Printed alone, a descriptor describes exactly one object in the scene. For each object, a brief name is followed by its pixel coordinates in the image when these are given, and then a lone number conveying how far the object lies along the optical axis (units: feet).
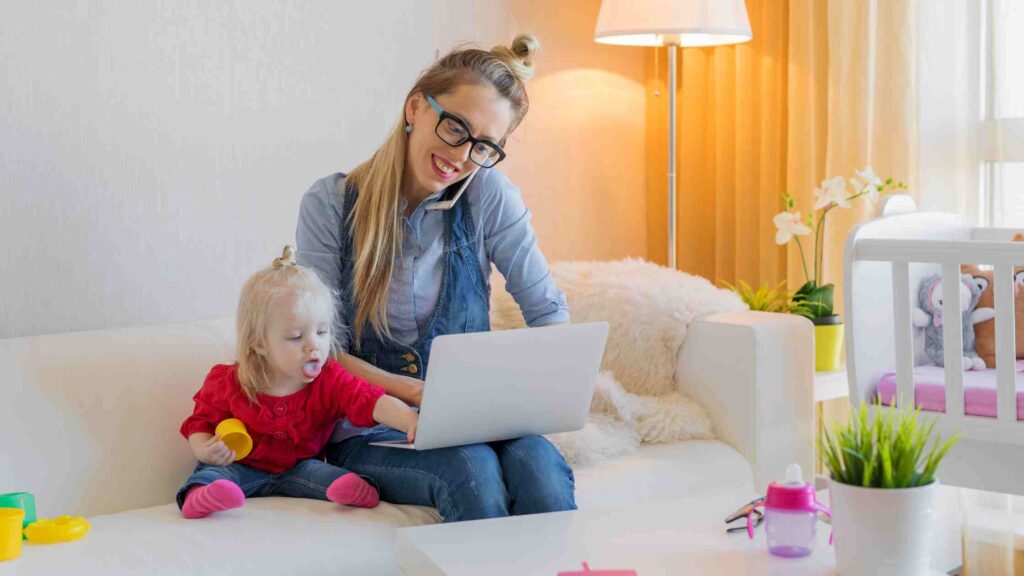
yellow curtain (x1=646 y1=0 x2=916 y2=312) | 8.98
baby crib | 6.64
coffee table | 4.37
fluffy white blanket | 7.32
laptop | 5.23
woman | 6.27
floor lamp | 8.89
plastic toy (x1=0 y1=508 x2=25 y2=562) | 5.00
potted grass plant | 3.96
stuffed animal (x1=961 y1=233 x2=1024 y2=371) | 7.27
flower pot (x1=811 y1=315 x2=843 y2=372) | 8.62
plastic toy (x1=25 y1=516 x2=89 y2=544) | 5.28
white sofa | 5.31
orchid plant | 8.50
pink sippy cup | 4.42
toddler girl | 5.92
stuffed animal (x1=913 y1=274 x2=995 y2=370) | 7.39
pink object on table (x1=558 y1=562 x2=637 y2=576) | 4.24
